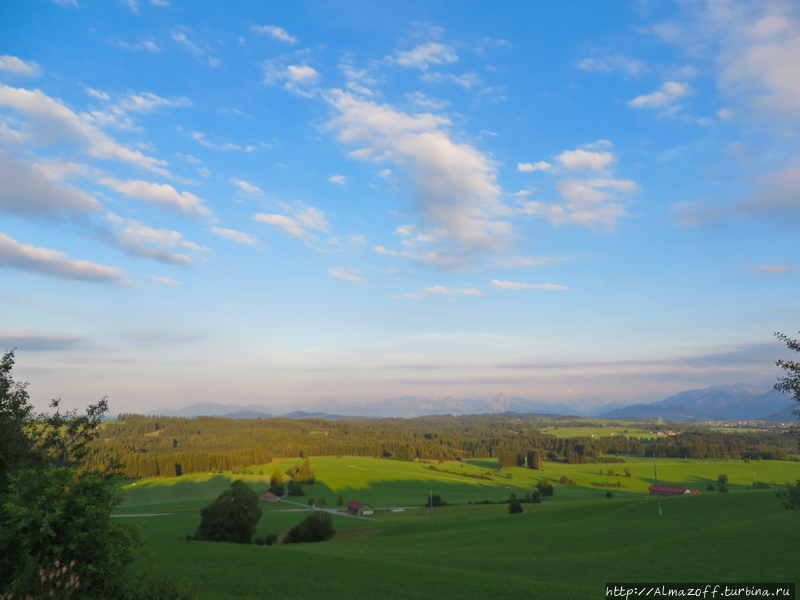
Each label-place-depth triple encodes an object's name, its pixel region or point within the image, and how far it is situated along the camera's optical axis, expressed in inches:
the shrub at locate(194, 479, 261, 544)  2001.7
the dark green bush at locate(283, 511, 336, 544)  2217.0
